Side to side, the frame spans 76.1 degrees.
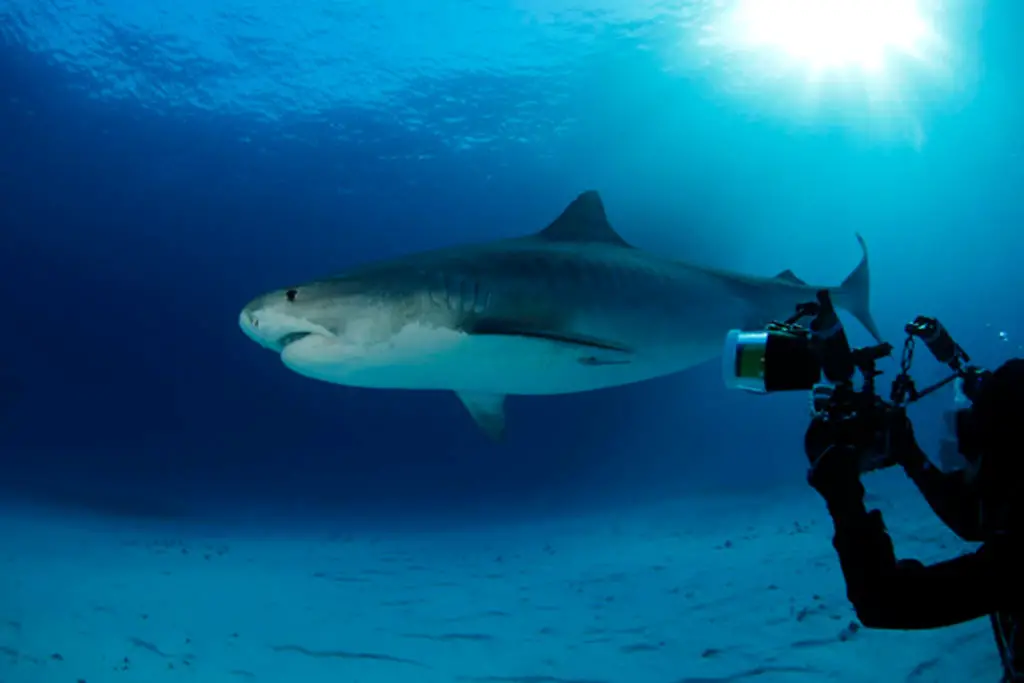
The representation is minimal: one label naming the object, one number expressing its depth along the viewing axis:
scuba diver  1.91
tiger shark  4.30
